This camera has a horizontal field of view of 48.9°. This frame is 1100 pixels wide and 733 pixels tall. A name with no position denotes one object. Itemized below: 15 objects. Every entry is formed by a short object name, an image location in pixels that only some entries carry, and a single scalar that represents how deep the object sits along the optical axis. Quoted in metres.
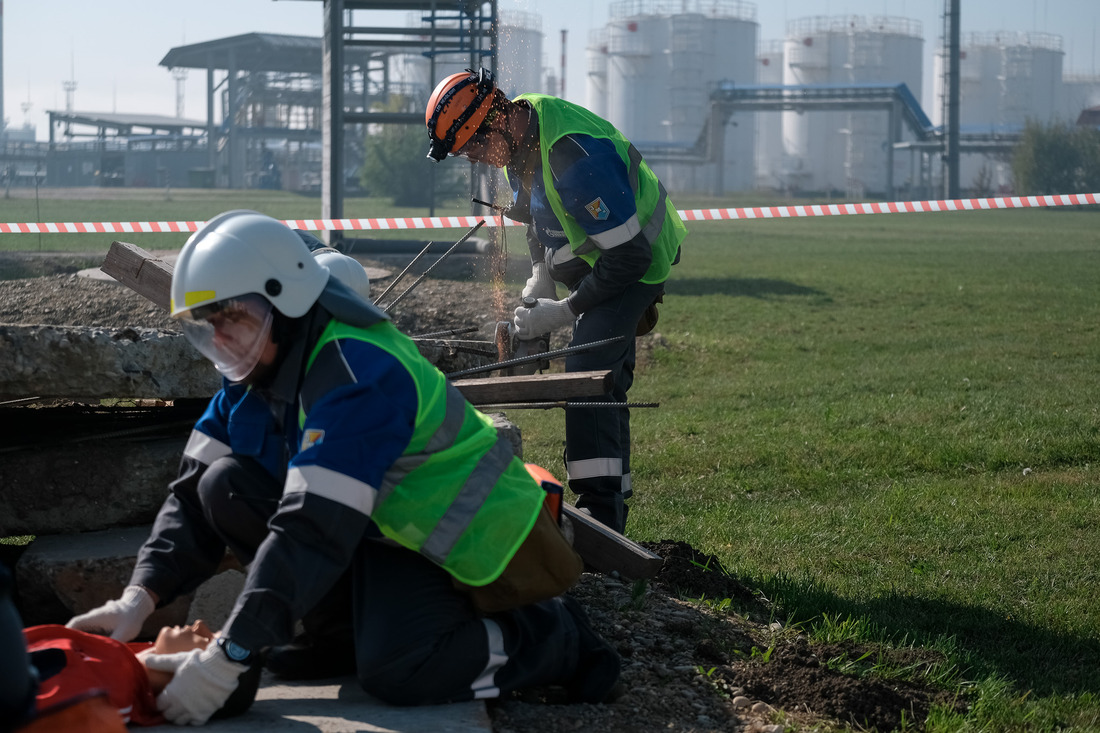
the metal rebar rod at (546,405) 4.06
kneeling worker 2.56
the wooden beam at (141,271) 4.22
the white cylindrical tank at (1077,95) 87.94
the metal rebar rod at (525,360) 4.23
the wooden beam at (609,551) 3.98
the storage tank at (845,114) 76.81
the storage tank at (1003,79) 83.19
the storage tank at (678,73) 79.69
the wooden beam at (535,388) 3.81
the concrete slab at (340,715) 2.69
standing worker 4.43
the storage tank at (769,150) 84.44
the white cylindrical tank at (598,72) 85.75
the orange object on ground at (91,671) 2.43
